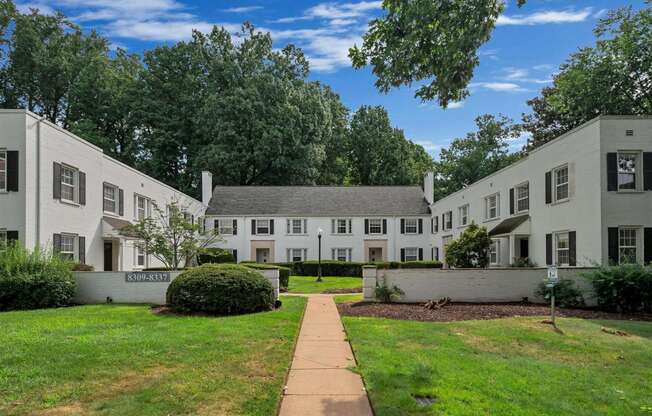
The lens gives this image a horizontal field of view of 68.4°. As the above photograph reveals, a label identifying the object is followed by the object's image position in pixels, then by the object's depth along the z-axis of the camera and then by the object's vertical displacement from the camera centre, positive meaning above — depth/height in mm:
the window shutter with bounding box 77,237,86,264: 19672 -566
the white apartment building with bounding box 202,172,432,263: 39750 +330
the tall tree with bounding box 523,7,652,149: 27688 +9463
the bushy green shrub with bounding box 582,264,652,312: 13469 -1581
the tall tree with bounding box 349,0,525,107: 7930 +3274
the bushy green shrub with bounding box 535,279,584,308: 14578 -1935
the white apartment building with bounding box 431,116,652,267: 16609 +1259
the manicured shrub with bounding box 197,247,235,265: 28831 -1408
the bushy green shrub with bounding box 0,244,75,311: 14000 -1369
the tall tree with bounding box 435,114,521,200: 46281 +7603
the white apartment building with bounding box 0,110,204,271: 16812 +1636
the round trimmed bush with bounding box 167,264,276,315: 12461 -1541
